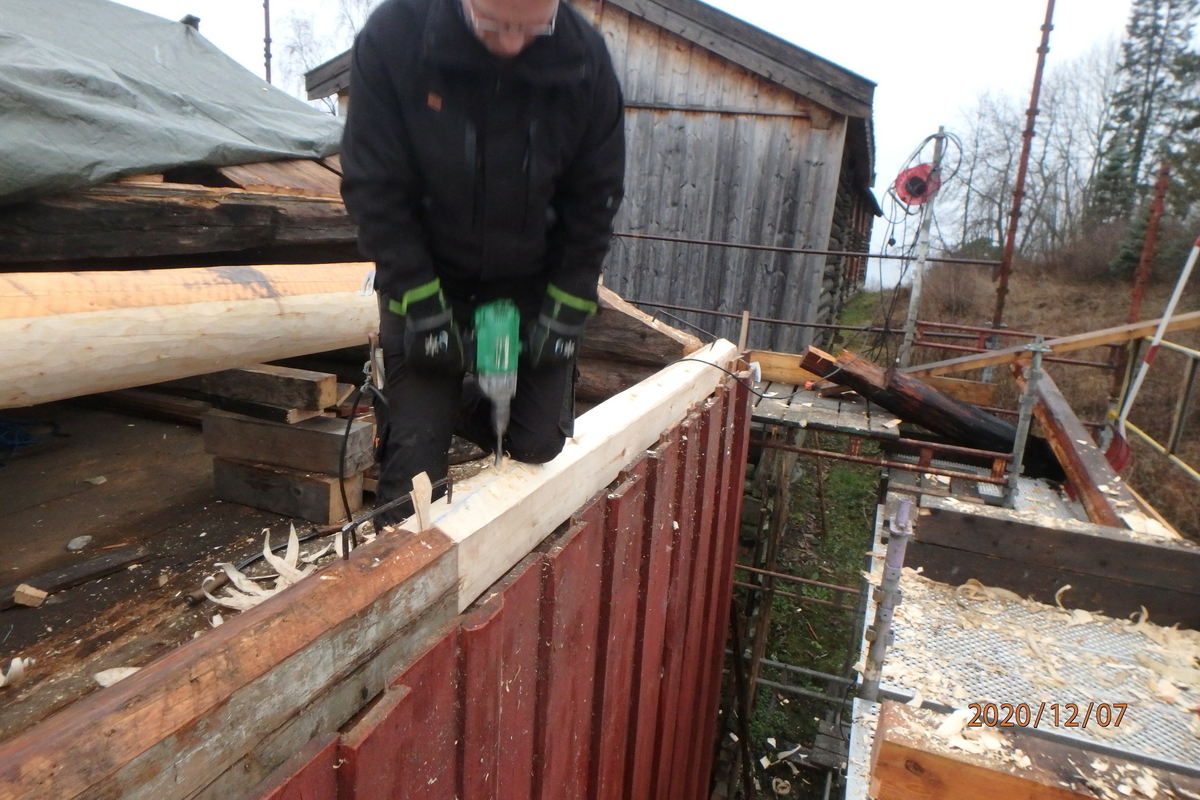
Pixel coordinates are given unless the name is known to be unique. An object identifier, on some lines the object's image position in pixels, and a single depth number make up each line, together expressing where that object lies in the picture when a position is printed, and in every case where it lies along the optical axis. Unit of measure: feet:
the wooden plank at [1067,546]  9.57
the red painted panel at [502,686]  4.50
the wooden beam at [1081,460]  12.85
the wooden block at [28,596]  6.41
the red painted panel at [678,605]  9.13
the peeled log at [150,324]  5.65
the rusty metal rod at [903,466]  16.15
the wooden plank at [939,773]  4.78
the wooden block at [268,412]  8.47
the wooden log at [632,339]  12.55
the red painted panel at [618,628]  6.85
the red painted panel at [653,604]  7.91
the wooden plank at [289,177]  11.42
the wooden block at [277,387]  8.36
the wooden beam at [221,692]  2.64
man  5.84
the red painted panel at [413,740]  3.43
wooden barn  25.44
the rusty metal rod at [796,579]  16.87
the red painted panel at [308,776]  3.00
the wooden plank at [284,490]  8.39
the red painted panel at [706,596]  10.47
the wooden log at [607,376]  12.98
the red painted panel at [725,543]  12.06
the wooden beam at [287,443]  8.43
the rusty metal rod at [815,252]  20.21
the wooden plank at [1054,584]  9.66
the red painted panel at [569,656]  5.67
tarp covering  8.17
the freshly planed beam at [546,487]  5.11
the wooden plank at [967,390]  22.80
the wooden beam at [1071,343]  18.45
